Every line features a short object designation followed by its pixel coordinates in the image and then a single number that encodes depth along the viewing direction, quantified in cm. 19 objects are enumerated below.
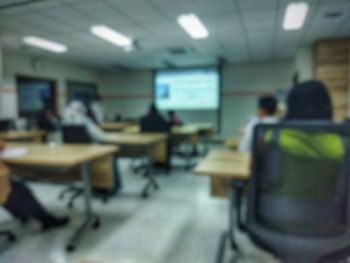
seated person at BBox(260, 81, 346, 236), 111
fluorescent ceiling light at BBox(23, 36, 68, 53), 523
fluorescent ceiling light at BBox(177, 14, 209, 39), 408
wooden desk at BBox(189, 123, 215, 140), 614
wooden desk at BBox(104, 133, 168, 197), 318
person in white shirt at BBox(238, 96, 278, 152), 247
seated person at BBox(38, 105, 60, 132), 599
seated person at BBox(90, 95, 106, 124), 842
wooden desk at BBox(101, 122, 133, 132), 641
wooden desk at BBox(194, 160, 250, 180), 157
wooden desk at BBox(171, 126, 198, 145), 489
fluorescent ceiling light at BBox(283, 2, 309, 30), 364
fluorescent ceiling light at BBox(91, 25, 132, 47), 457
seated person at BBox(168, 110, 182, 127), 615
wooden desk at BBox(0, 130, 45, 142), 461
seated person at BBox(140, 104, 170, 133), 463
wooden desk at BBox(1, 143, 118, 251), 190
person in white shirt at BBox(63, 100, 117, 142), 332
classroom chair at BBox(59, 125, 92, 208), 320
